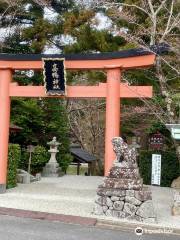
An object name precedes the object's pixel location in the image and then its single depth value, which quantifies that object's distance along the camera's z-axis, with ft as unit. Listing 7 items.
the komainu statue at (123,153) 33.68
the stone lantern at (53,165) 68.49
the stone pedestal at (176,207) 34.53
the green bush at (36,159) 68.08
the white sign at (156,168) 46.29
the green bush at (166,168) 60.03
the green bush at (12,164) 48.70
